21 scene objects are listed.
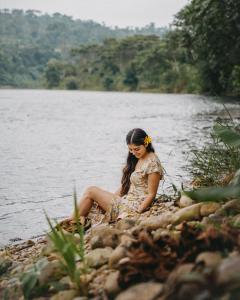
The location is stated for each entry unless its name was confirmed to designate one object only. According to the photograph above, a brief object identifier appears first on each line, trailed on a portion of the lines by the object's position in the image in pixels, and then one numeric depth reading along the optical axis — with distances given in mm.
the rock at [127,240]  3223
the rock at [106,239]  3877
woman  5445
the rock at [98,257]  3508
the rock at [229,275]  2213
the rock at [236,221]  3467
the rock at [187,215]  4203
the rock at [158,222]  4176
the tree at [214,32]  18406
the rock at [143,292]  2530
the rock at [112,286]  2824
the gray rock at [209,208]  4227
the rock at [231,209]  3939
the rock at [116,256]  3219
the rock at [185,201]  5109
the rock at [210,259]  2564
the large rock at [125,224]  4513
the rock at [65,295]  3092
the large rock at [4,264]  4207
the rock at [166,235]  3176
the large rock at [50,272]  3361
